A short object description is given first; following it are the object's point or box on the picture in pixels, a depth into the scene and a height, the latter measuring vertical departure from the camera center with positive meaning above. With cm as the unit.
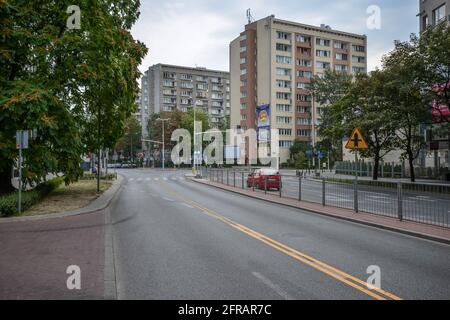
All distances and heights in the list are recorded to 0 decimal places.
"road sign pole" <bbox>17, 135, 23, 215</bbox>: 1331 -46
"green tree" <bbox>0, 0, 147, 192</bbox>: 1426 +375
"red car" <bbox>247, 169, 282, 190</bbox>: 2469 -123
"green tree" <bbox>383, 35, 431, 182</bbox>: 2480 +451
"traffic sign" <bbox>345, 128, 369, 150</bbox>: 1436 +58
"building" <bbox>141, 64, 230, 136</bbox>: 11381 +2048
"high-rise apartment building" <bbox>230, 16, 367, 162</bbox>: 7981 +1885
